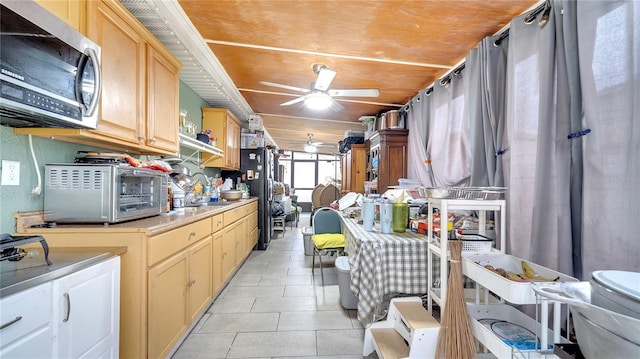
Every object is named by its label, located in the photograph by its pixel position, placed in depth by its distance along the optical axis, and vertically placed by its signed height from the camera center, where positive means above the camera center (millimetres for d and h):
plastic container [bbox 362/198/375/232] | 2156 -279
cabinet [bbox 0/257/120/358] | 813 -526
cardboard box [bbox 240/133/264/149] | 4691 +753
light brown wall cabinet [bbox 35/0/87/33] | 1190 +845
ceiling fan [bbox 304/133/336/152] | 7445 +1180
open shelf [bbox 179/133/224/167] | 2689 +419
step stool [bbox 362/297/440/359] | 1412 -924
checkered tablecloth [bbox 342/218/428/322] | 1768 -613
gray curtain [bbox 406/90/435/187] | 3229 +603
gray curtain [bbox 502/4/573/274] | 1414 +205
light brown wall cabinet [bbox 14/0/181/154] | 1482 +662
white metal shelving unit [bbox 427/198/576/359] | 928 -448
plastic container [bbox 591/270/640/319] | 681 -306
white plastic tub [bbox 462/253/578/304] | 958 -418
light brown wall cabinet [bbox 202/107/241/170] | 3760 +789
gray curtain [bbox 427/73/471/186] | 2465 +523
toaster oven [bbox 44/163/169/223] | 1449 -76
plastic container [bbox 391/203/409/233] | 2107 -296
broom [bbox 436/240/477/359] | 1207 -697
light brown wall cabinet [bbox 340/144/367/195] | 4891 +297
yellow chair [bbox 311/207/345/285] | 3315 -622
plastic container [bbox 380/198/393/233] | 2057 -280
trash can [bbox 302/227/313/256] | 3978 -984
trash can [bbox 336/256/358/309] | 2348 -1009
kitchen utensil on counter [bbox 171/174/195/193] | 2580 -13
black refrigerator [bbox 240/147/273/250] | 4613 +63
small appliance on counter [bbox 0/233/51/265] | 909 -245
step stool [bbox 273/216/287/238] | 5816 -1021
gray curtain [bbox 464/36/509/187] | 1966 +605
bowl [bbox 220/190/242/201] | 3672 -201
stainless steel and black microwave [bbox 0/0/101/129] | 952 +474
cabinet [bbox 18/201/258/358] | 1374 -615
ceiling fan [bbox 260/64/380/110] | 2618 +1022
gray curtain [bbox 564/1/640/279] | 1127 +247
